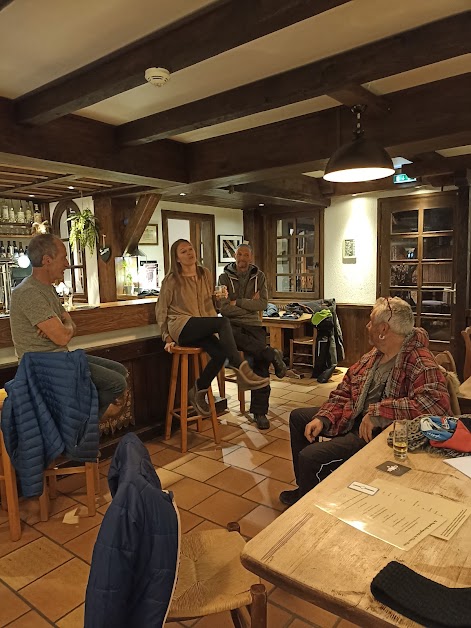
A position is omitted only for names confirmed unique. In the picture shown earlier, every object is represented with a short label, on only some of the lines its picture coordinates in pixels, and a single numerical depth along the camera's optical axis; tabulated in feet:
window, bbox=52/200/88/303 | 17.65
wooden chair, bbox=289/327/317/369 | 19.29
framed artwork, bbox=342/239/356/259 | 20.33
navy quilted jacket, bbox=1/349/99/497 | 7.82
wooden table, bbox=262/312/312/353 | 19.24
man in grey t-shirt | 8.18
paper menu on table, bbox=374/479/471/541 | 3.96
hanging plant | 16.02
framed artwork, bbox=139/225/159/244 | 19.65
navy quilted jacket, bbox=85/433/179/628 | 3.45
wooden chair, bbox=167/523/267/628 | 4.20
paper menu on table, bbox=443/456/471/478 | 4.97
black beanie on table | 2.98
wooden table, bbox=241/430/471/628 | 3.23
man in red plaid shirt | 6.88
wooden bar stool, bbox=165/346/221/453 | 11.55
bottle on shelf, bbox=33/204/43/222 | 16.44
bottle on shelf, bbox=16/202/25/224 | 17.07
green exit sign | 17.22
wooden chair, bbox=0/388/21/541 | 8.09
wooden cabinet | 17.92
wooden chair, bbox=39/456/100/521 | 8.52
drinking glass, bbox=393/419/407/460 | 5.34
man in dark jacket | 13.46
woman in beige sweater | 11.50
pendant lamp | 7.90
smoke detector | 6.64
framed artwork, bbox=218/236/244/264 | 23.26
